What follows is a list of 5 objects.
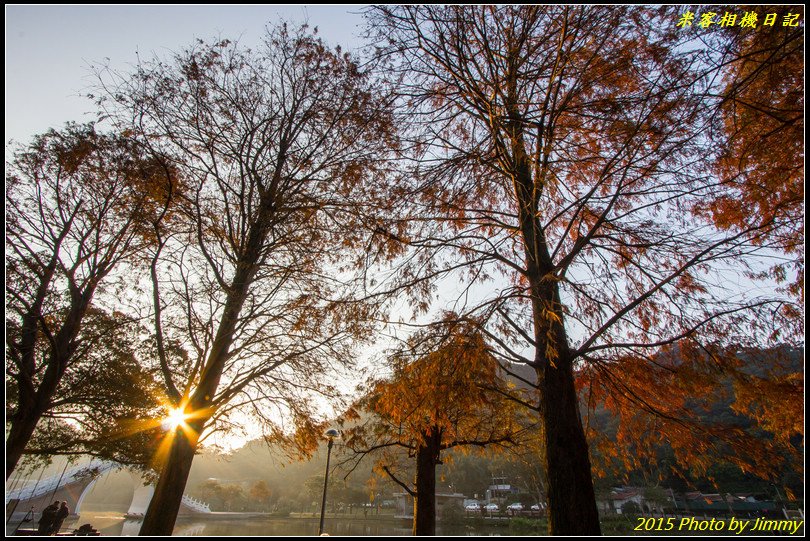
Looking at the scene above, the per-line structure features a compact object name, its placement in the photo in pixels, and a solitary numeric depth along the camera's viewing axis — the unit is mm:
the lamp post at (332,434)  10612
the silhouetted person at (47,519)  13156
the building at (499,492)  48250
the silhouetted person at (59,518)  13523
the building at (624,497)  38656
